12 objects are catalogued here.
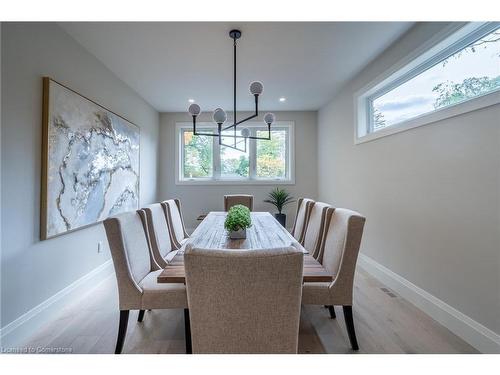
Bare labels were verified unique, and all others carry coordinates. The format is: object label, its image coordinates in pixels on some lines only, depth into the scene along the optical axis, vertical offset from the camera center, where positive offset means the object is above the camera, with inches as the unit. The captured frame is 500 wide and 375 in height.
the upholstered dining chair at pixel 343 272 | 62.7 -22.3
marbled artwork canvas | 81.7 +10.9
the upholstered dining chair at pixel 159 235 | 82.1 -16.8
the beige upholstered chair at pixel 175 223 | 103.3 -15.4
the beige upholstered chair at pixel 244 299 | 39.2 -18.6
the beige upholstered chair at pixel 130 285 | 60.5 -25.6
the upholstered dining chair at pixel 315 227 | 81.7 -13.8
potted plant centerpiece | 73.8 -10.8
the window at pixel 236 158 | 203.5 +25.8
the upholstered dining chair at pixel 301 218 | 101.3 -12.9
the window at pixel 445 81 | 69.1 +38.3
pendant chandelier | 88.6 +34.0
